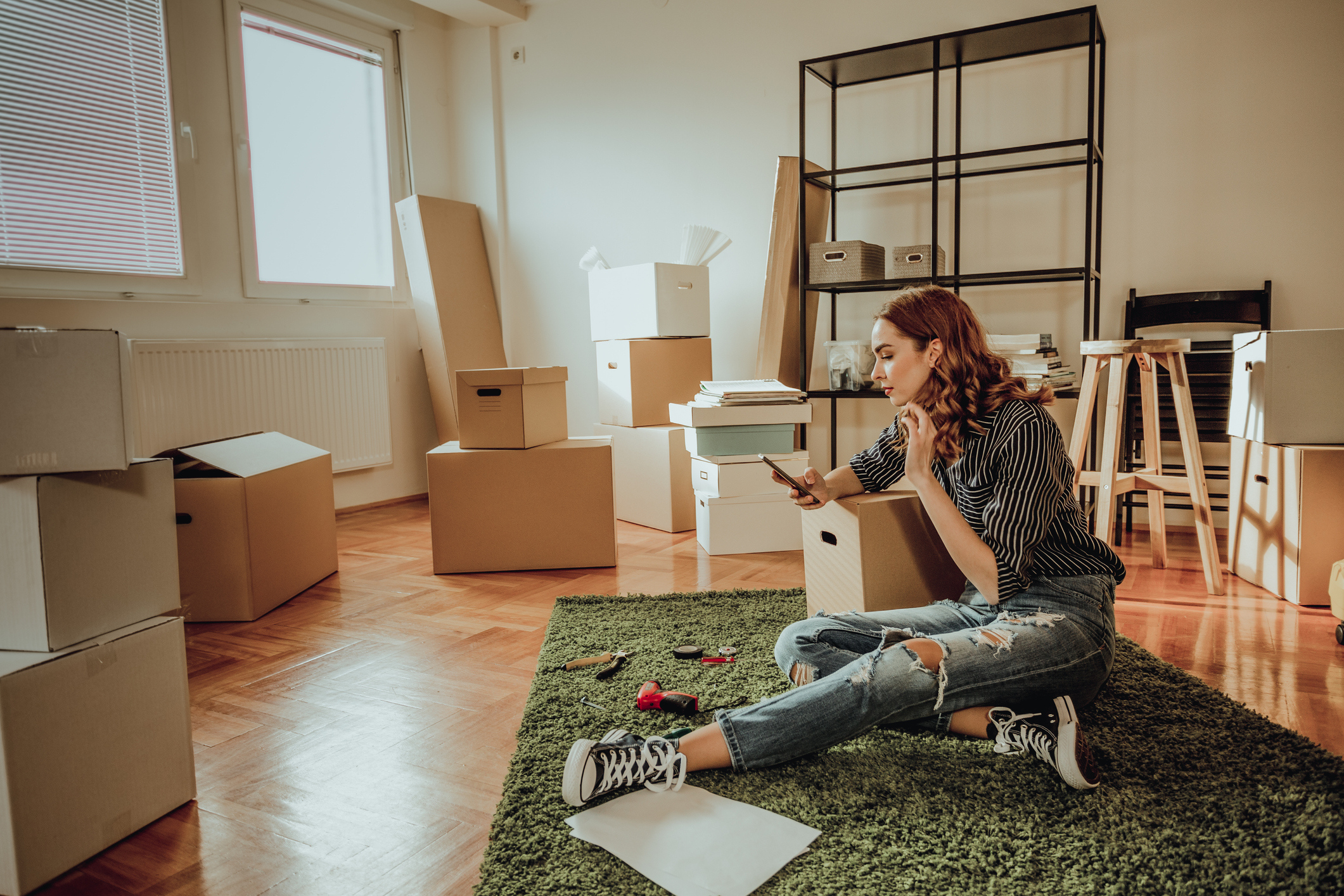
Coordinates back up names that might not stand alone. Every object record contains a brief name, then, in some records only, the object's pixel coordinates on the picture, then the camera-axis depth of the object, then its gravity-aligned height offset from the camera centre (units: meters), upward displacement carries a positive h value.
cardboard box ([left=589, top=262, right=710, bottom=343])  3.44 +0.23
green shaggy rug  1.10 -0.66
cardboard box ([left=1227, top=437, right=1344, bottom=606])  2.20 -0.45
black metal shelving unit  2.93 +0.80
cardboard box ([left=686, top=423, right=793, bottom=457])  3.02 -0.29
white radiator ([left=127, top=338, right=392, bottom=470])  3.27 -0.10
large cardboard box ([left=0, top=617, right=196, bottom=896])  1.14 -0.53
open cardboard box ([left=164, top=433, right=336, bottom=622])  2.35 -0.45
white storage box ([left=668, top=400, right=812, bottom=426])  3.01 -0.20
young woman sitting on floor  1.32 -0.46
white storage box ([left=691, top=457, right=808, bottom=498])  2.98 -0.42
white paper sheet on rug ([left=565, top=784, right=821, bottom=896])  1.11 -0.66
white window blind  2.95 +0.83
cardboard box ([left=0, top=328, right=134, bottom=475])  1.17 -0.04
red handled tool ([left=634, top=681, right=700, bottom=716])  1.62 -0.64
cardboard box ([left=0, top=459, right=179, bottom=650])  1.20 -0.26
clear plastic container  3.30 -0.04
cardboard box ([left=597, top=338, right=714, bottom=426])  3.50 -0.07
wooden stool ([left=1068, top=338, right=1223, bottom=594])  2.41 -0.29
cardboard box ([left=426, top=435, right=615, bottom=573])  2.76 -0.47
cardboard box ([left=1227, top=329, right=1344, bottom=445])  2.24 -0.11
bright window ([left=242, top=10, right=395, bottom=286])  3.73 +0.95
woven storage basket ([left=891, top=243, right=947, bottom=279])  3.13 +0.33
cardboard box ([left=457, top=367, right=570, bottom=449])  2.74 -0.14
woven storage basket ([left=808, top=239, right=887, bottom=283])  3.25 +0.35
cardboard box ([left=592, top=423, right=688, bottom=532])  3.36 -0.47
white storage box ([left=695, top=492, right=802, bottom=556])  2.98 -0.58
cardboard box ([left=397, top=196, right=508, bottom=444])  4.17 +0.34
